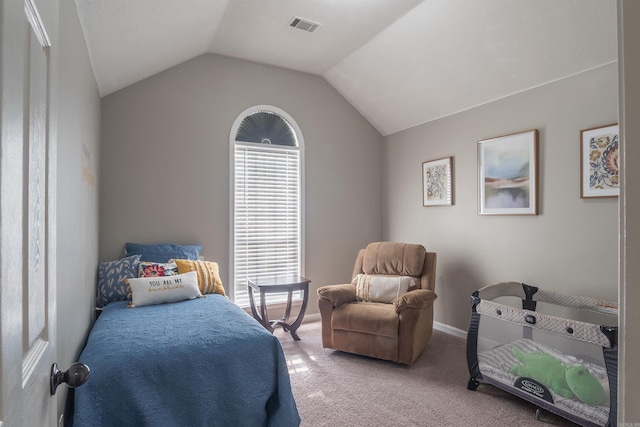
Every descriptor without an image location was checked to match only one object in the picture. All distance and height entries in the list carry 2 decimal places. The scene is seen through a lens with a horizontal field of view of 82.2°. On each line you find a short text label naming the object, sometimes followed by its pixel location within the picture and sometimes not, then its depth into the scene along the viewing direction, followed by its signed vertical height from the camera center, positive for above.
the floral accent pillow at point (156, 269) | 3.21 -0.49
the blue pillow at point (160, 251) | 3.52 -0.36
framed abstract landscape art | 3.31 +0.36
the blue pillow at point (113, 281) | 3.11 -0.57
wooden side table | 3.72 -0.79
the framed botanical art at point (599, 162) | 2.75 +0.38
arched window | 4.28 +0.20
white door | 0.53 +0.00
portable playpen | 2.10 -0.90
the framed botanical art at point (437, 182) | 4.11 +0.35
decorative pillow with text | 2.93 -0.62
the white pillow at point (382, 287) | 3.68 -0.76
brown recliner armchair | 3.21 -0.93
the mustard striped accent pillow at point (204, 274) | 3.37 -0.56
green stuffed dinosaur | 2.12 -1.02
